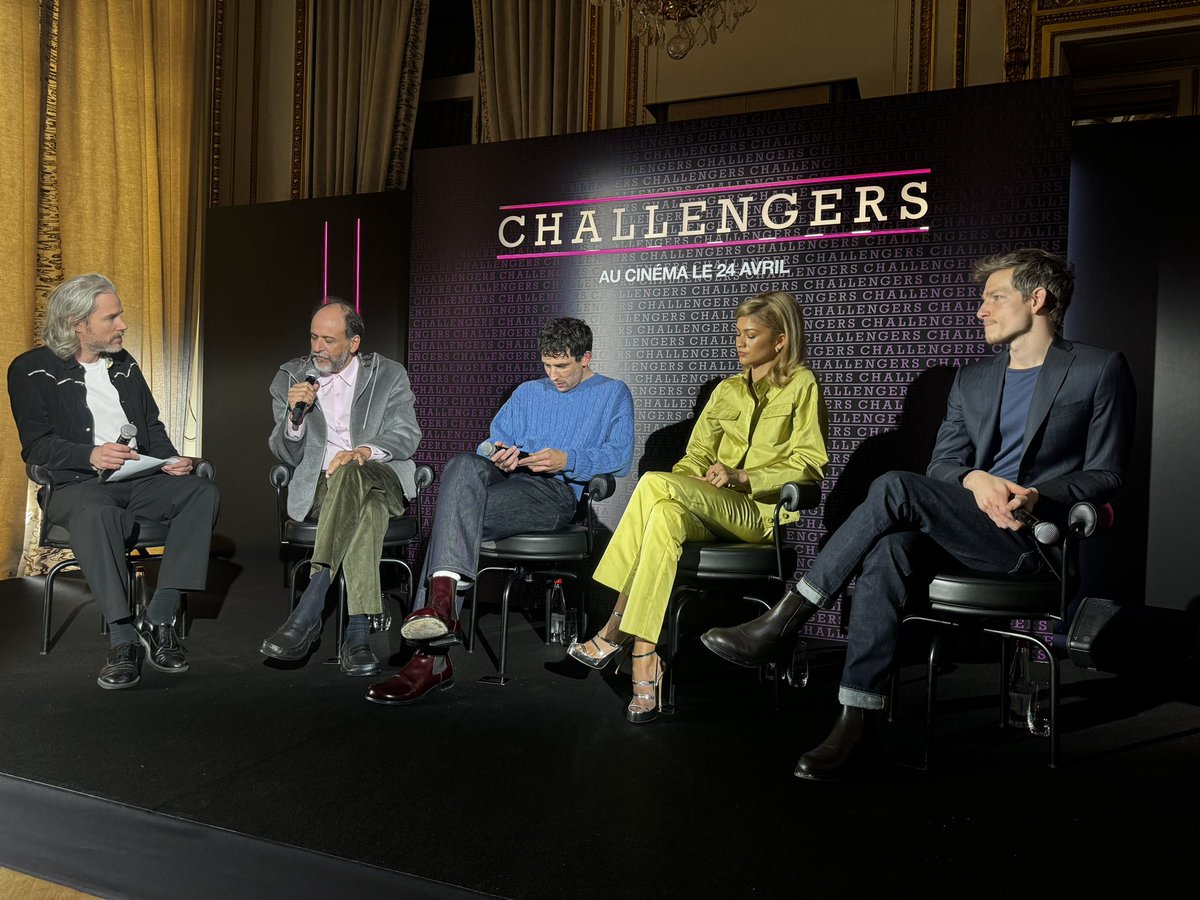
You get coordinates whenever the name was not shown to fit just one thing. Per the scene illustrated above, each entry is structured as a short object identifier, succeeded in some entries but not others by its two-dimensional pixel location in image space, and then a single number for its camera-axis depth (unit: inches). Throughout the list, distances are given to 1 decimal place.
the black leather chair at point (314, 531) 132.0
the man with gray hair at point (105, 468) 120.5
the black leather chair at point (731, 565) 113.4
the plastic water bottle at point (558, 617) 147.6
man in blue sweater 116.0
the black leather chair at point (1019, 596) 93.5
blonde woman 109.7
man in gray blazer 126.7
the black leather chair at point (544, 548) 126.1
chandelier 156.8
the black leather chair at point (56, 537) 125.9
